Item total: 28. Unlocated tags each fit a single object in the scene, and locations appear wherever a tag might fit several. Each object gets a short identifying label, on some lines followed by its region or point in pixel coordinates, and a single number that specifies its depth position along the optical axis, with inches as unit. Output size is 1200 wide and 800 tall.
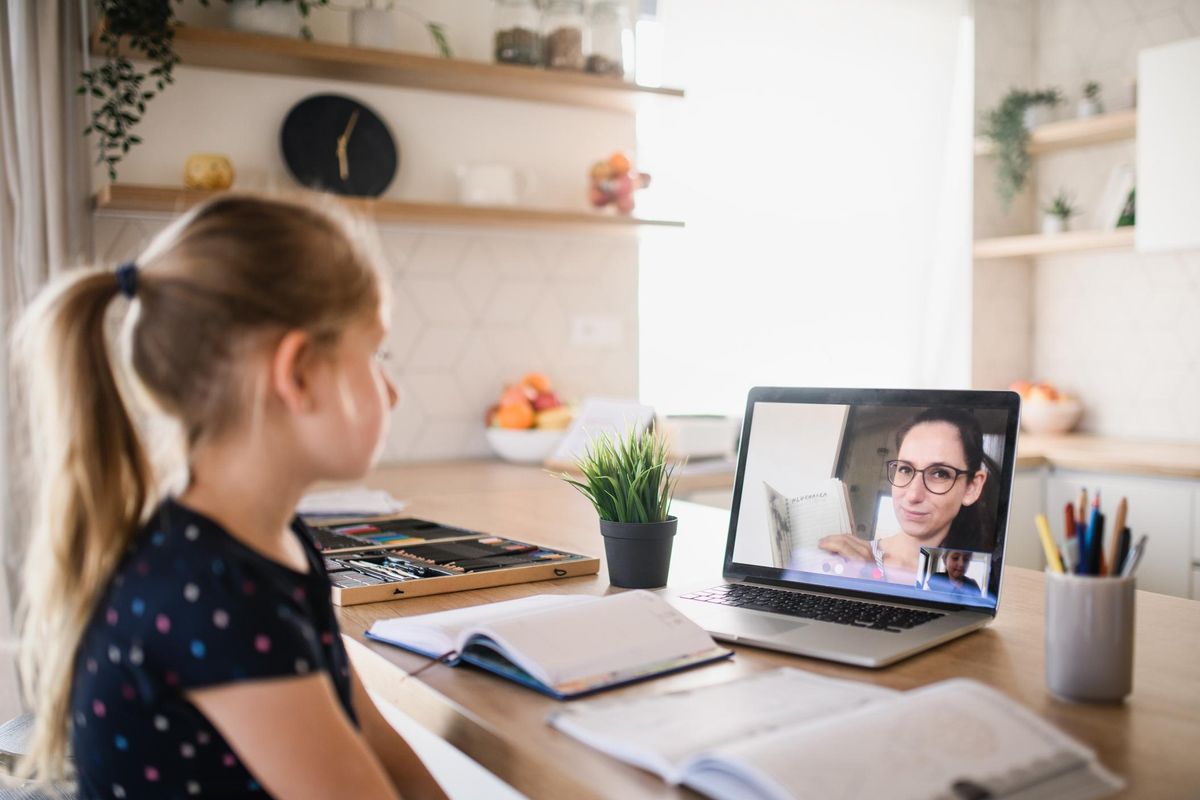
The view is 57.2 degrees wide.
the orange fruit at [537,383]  124.3
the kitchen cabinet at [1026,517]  128.3
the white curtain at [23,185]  95.6
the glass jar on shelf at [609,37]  122.6
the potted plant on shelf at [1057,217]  155.7
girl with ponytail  31.0
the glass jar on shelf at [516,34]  118.0
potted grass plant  53.5
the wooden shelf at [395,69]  103.7
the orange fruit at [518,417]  119.8
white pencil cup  35.4
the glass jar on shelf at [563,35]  119.4
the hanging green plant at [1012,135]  157.4
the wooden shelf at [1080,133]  143.6
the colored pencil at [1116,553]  35.8
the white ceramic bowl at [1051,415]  155.0
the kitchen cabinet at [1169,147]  126.5
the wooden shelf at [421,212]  98.7
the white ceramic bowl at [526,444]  117.4
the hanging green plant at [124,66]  96.6
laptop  45.3
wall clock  113.3
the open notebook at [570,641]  38.5
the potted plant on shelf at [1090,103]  151.1
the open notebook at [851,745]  27.7
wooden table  31.1
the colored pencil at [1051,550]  36.9
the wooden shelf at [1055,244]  140.8
